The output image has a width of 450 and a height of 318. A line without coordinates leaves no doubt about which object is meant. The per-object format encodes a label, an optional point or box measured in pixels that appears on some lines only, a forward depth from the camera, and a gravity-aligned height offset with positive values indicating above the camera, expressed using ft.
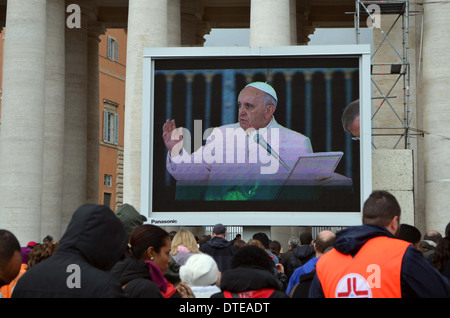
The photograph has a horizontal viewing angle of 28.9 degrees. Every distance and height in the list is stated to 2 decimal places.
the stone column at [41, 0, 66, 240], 149.79 +11.76
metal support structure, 110.01 +23.09
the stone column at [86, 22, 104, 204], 177.27 +16.25
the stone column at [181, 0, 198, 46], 167.12 +32.88
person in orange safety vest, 23.85 -2.00
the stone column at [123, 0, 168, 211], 126.11 +16.64
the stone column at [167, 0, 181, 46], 143.74 +28.20
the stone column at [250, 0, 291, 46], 123.13 +24.13
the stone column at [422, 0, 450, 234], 123.85 +11.47
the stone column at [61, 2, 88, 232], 166.40 +14.16
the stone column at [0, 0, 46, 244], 128.77 +10.69
